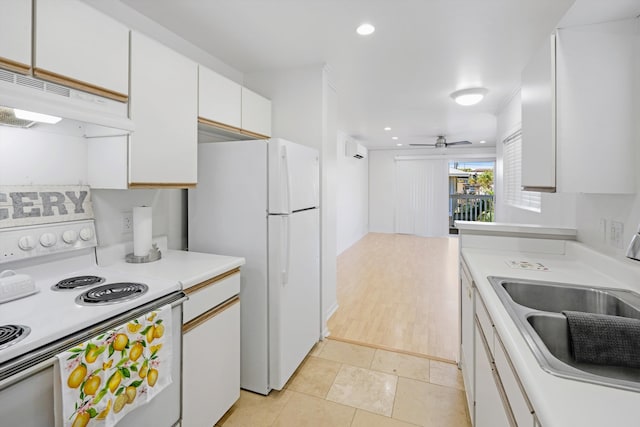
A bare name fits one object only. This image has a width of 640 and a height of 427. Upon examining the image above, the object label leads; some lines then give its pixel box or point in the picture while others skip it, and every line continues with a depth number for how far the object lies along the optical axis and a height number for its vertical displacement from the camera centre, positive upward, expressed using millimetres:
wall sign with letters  1369 +19
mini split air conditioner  6172 +1250
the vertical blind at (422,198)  8203 +343
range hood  1088 +414
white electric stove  925 -371
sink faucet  1026 -123
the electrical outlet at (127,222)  1904 -82
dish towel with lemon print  1003 -600
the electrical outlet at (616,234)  1549 -111
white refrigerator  1999 -151
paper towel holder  1824 -286
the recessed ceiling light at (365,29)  2133 +1270
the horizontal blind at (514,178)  3399 +421
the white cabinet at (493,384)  840 -583
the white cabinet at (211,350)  1538 -758
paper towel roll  1824 -124
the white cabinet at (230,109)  2020 +742
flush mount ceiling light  3542 +1348
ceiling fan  6277 +1399
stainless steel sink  803 -396
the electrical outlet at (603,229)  1694 -96
